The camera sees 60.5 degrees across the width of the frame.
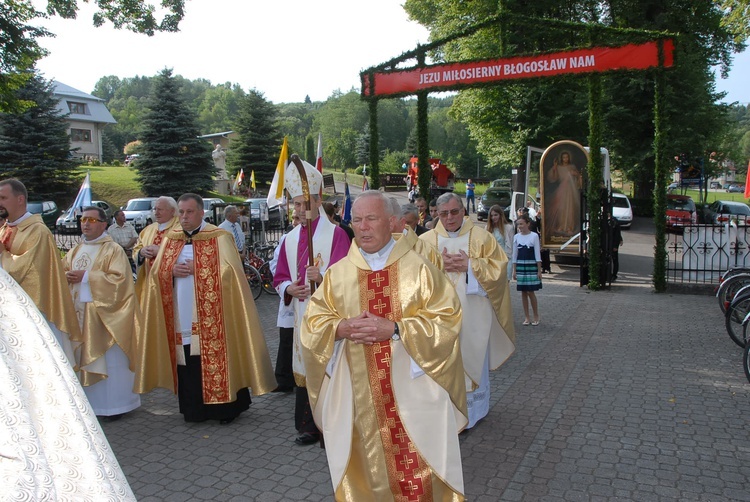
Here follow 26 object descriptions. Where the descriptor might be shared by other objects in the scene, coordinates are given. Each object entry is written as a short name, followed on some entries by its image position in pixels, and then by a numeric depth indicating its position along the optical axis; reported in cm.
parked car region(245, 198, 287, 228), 2416
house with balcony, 6244
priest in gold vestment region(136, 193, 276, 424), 590
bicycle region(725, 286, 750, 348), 819
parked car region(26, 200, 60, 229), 2769
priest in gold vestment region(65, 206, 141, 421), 605
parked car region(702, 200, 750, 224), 2659
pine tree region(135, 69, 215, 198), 3541
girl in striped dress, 988
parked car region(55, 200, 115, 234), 2300
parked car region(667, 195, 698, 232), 2641
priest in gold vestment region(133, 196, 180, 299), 638
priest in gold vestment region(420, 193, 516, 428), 555
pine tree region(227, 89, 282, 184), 4453
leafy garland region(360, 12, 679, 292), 1177
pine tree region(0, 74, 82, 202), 3312
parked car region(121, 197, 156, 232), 2626
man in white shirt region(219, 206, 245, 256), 1227
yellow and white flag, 564
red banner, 1162
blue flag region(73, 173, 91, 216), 1668
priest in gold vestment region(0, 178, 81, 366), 547
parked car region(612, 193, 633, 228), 2772
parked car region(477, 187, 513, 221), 3138
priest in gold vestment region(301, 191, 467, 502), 351
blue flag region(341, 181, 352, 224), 1222
